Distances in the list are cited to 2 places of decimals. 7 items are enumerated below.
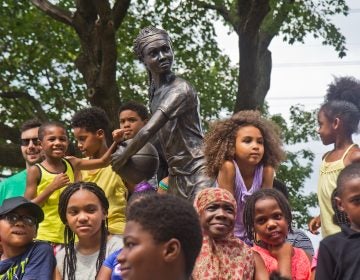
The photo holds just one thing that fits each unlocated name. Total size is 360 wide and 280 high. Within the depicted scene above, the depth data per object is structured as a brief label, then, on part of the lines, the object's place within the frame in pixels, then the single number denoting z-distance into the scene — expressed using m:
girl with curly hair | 9.18
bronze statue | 9.46
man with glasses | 10.66
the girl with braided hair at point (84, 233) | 8.56
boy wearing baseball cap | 8.53
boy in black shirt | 6.80
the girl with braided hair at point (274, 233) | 8.16
